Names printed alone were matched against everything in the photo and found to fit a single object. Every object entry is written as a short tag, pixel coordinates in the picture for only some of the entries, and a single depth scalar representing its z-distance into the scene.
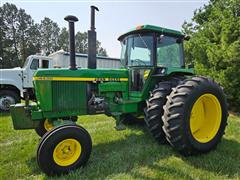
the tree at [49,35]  44.32
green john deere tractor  2.99
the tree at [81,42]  47.16
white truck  7.69
